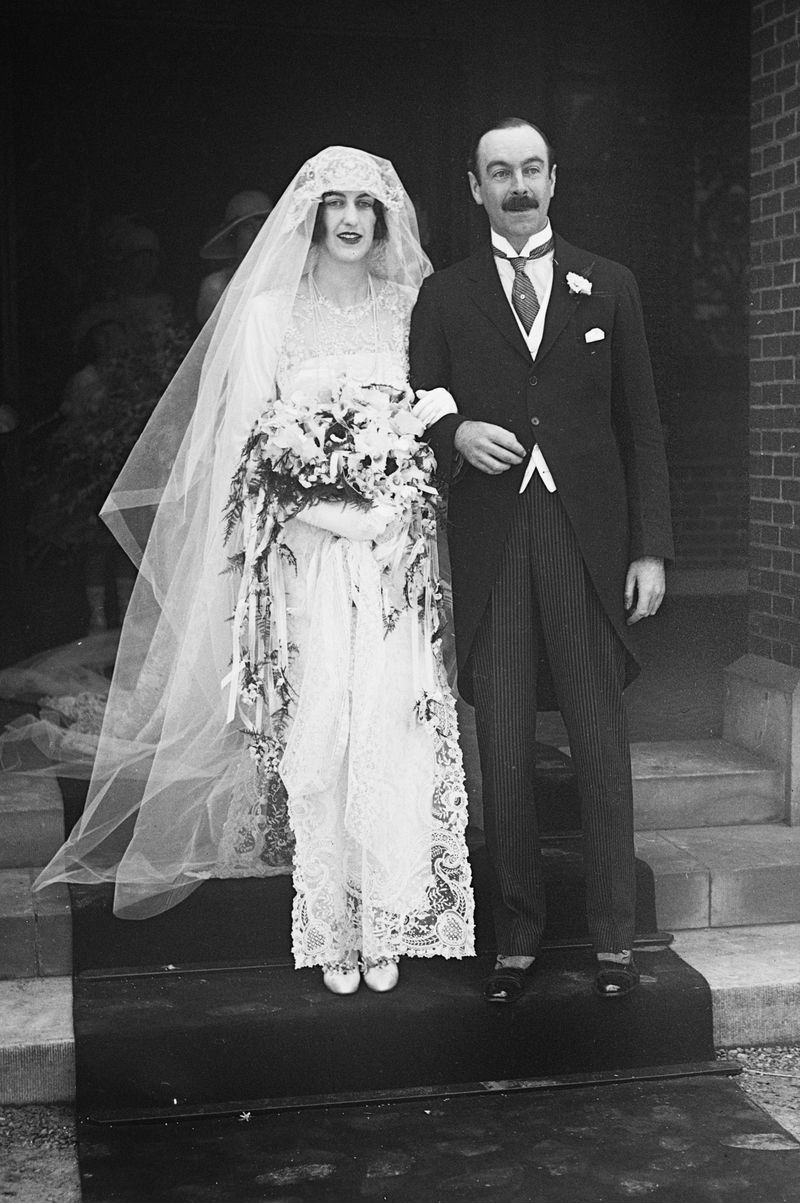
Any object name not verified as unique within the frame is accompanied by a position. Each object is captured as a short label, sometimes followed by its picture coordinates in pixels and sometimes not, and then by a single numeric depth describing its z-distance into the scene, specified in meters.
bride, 4.17
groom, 4.14
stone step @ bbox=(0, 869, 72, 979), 4.53
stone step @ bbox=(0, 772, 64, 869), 5.08
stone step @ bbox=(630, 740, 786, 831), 5.46
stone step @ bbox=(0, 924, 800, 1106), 4.12
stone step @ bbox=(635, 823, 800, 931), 4.91
